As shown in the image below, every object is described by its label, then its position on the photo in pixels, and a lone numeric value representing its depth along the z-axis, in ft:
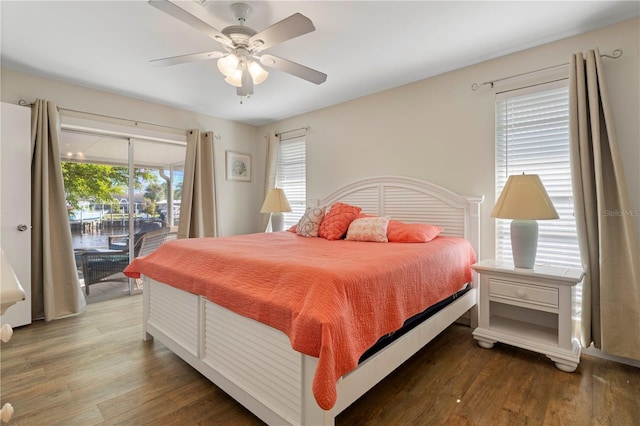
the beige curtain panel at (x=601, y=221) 6.87
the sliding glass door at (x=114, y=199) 11.75
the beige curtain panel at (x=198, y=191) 13.56
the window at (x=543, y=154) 8.15
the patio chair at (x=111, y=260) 12.11
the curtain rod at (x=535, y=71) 7.47
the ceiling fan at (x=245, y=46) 5.70
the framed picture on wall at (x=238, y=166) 15.74
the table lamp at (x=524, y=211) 7.27
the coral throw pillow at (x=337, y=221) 9.99
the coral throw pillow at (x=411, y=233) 8.64
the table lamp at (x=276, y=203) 13.32
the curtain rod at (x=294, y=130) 14.46
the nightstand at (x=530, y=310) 6.94
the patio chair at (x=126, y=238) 12.66
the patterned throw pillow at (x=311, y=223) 10.62
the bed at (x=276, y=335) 4.37
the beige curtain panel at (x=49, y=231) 9.96
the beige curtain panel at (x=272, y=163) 15.58
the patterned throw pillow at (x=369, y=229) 9.18
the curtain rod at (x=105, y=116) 10.04
